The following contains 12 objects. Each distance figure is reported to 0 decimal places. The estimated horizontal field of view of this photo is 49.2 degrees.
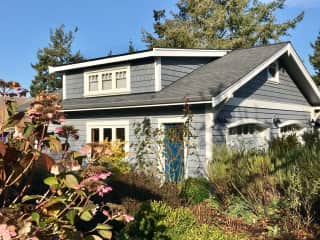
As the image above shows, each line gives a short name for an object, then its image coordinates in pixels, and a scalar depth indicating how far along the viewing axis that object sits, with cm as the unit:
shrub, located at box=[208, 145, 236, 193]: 759
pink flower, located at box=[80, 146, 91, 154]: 237
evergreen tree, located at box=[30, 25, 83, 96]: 4000
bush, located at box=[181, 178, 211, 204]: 774
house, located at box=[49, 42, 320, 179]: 1023
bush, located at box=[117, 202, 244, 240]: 456
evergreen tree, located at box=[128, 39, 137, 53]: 4362
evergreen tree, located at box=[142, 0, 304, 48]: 3350
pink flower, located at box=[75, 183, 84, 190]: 218
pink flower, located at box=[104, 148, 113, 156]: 239
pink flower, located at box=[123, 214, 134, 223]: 242
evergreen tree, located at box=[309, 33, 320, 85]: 3766
